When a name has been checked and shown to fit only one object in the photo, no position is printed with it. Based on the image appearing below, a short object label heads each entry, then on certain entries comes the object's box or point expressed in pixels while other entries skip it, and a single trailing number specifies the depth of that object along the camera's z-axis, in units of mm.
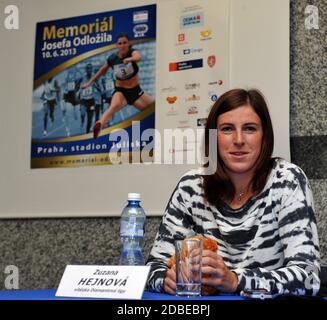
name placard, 1162
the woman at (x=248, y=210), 1515
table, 1229
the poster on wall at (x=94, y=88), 2531
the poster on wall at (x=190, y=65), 2369
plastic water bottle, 1770
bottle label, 1854
